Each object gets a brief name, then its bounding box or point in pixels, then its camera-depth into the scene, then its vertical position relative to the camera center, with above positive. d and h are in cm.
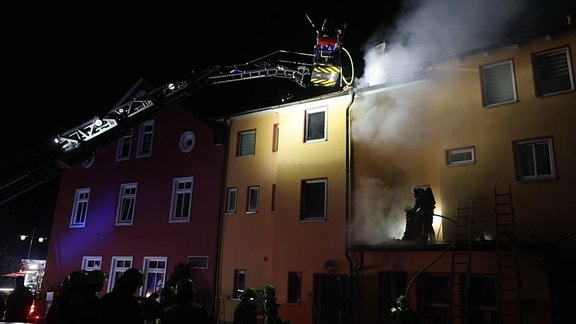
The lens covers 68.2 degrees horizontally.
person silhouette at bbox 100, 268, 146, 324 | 408 -35
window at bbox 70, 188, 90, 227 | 2089 +276
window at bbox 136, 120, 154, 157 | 1997 +593
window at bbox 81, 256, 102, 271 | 1933 +11
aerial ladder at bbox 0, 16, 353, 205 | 1050 +447
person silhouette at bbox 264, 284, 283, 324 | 775 -64
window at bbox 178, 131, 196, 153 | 1826 +532
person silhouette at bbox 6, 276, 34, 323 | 828 -80
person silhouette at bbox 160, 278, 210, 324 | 423 -41
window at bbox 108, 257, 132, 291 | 1852 -5
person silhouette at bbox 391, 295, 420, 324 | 716 -65
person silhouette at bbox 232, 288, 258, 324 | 677 -66
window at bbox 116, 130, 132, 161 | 2050 +556
